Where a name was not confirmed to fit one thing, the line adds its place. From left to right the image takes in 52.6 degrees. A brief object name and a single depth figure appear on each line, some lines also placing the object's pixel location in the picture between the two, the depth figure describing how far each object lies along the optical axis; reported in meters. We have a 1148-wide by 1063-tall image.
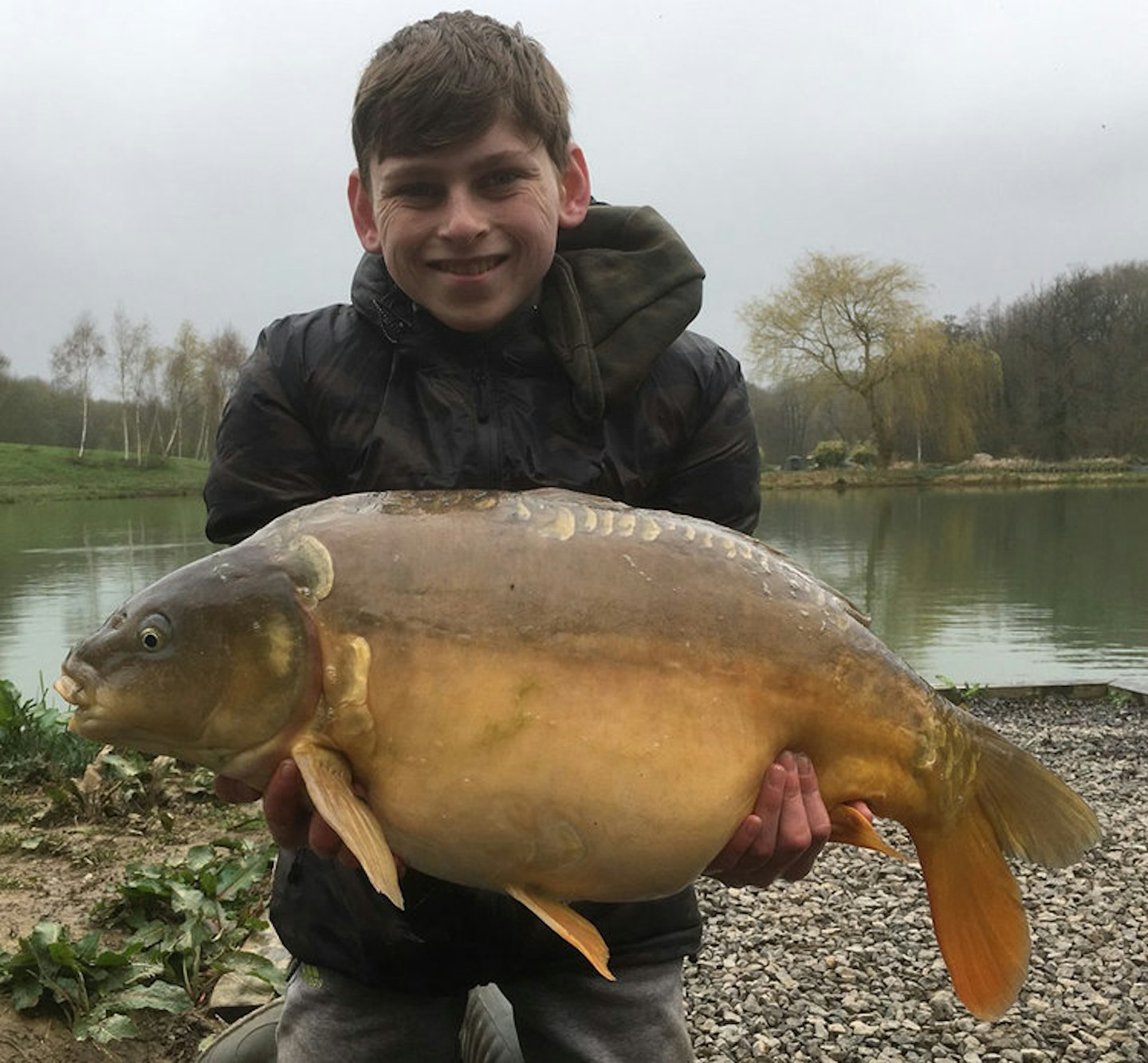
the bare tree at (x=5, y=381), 39.22
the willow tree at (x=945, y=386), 33.25
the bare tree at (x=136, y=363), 43.40
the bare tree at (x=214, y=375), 42.38
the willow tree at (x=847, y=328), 33.81
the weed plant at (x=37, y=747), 4.07
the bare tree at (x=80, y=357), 41.44
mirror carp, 1.21
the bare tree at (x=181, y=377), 44.44
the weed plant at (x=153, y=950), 2.41
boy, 1.55
